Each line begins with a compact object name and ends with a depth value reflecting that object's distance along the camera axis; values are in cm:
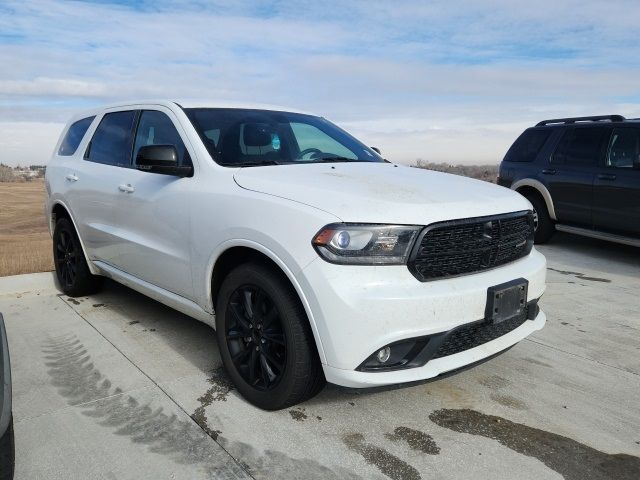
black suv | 669
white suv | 241
